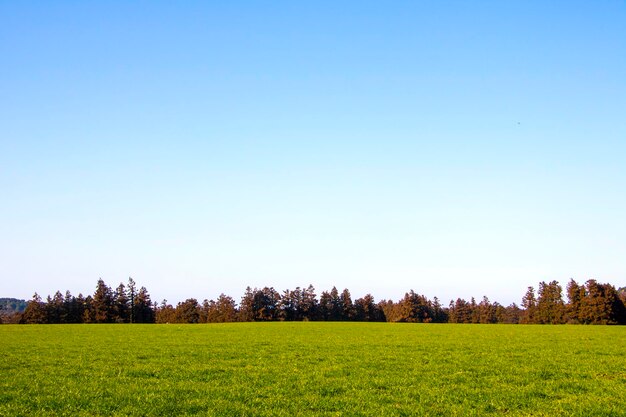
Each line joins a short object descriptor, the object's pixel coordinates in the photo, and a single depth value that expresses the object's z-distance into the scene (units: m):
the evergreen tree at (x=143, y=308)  145.65
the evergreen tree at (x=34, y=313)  138.88
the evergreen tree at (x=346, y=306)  186.88
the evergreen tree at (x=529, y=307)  156.00
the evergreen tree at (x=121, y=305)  139.38
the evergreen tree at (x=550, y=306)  142.12
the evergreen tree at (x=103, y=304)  138.38
